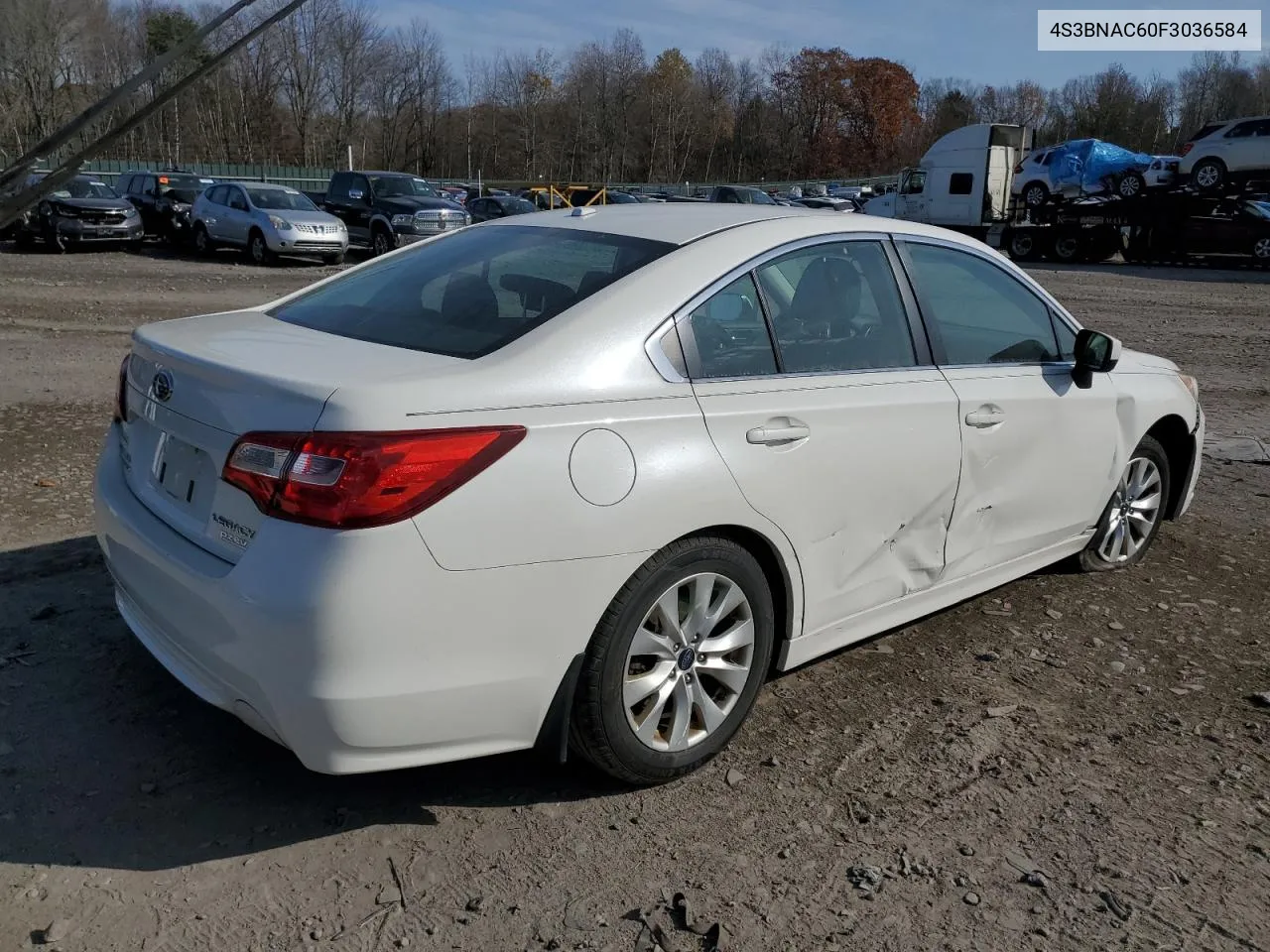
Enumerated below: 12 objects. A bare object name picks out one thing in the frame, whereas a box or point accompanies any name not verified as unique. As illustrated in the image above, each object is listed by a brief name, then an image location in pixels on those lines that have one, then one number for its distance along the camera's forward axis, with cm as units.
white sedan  262
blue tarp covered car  3088
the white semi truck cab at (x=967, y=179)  3472
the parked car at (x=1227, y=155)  2819
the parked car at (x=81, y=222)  2323
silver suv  2153
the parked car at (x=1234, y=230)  2808
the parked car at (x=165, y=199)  2575
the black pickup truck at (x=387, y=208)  2283
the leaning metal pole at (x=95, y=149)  172
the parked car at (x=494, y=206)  3155
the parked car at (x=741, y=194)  3595
